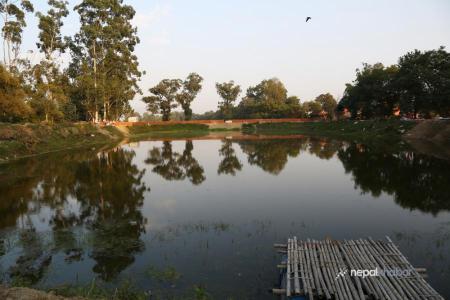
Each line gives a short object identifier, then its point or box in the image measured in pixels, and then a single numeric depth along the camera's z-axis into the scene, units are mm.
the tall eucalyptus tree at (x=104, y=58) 59469
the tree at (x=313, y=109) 101075
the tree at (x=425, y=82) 54375
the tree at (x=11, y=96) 36719
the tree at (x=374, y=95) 69625
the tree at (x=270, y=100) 103250
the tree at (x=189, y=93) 102250
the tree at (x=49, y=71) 47375
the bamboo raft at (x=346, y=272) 7625
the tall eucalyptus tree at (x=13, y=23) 47812
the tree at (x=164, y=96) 98250
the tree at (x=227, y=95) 115000
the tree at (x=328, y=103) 100656
